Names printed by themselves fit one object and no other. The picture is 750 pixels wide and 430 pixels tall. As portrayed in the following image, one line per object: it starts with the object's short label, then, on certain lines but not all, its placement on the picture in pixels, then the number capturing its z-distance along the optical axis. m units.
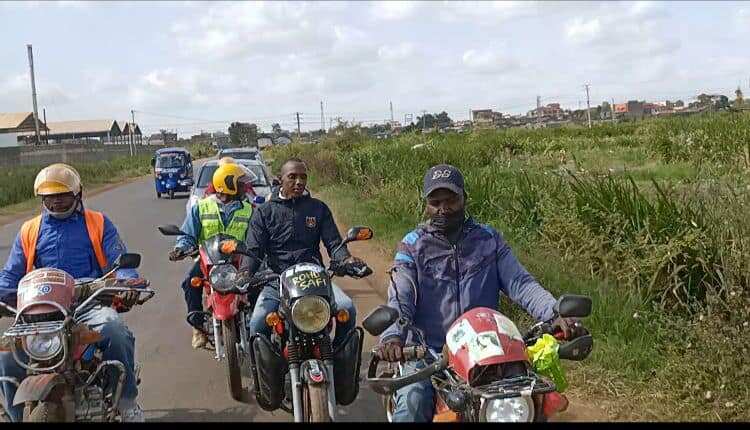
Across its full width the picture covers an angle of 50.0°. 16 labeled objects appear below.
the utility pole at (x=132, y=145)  66.03
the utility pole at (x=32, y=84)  43.69
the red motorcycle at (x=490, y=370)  2.76
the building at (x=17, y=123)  74.88
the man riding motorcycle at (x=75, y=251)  4.47
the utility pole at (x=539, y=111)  71.19
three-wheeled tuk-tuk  27.14
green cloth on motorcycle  3.22
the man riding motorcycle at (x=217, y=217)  6.63
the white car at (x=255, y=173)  15.12
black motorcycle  4.19
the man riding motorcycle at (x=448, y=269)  3.95
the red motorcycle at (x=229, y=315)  5.39
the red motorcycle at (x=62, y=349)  3.71
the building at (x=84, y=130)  84.06
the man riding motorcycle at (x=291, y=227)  5.68
